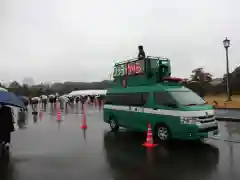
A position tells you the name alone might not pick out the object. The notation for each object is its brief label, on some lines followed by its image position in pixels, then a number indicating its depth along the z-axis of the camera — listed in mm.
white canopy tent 44159
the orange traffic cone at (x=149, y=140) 6619
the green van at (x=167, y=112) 6308
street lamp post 15488
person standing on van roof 8981
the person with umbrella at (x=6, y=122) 6024
